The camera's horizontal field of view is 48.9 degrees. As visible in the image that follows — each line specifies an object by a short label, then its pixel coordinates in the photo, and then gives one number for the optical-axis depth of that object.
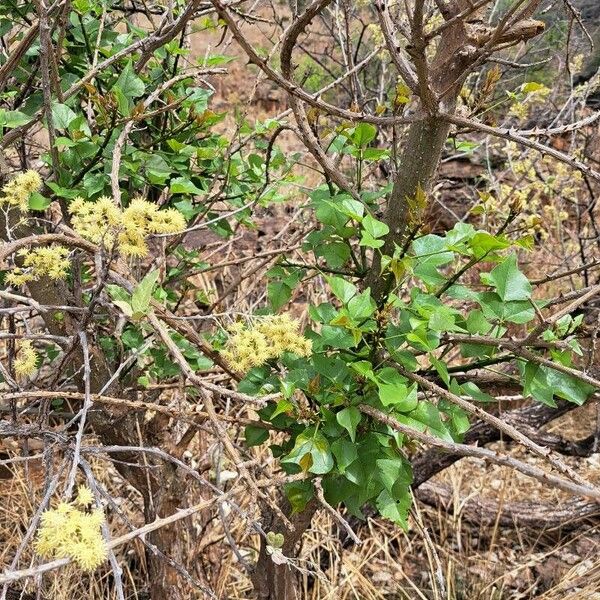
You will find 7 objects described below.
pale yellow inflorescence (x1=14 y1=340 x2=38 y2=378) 0.99
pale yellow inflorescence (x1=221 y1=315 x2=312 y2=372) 0.91
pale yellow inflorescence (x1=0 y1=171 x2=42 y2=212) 0.92
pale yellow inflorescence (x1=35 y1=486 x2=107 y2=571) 0.60
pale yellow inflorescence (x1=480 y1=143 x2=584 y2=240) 2.83
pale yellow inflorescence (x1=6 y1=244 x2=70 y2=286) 0.87
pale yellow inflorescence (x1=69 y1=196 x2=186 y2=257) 0.81
